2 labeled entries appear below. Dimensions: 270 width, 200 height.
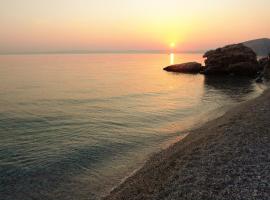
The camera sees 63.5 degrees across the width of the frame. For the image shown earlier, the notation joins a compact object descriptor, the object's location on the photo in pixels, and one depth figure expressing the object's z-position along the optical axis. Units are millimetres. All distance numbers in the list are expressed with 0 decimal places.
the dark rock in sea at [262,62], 78766
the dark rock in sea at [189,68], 85607
